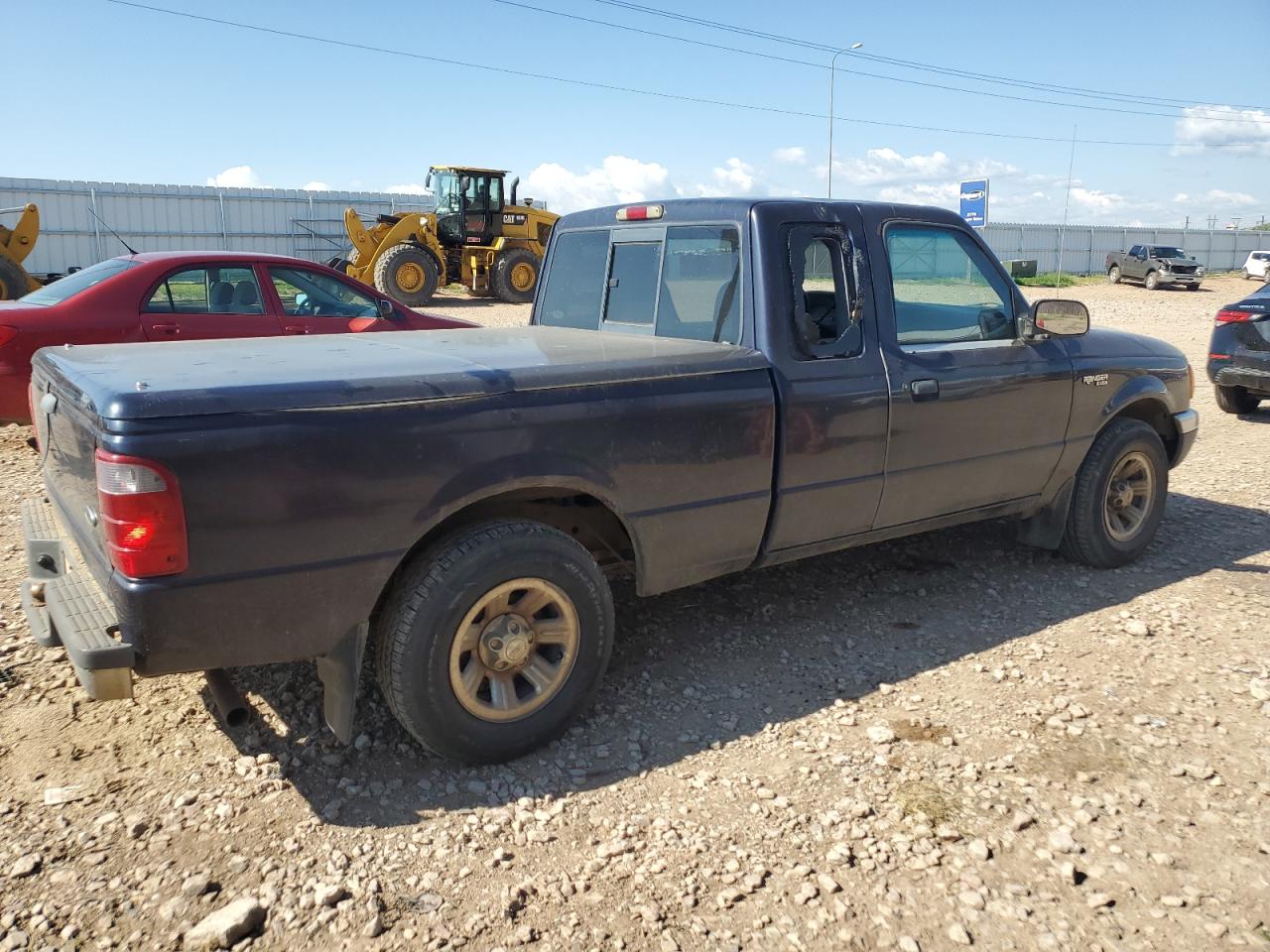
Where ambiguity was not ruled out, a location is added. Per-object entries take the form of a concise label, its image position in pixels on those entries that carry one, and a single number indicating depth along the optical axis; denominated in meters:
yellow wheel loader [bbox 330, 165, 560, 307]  22.09
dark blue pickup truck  2.72
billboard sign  32.38
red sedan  6.57
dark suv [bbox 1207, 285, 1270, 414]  9.51
